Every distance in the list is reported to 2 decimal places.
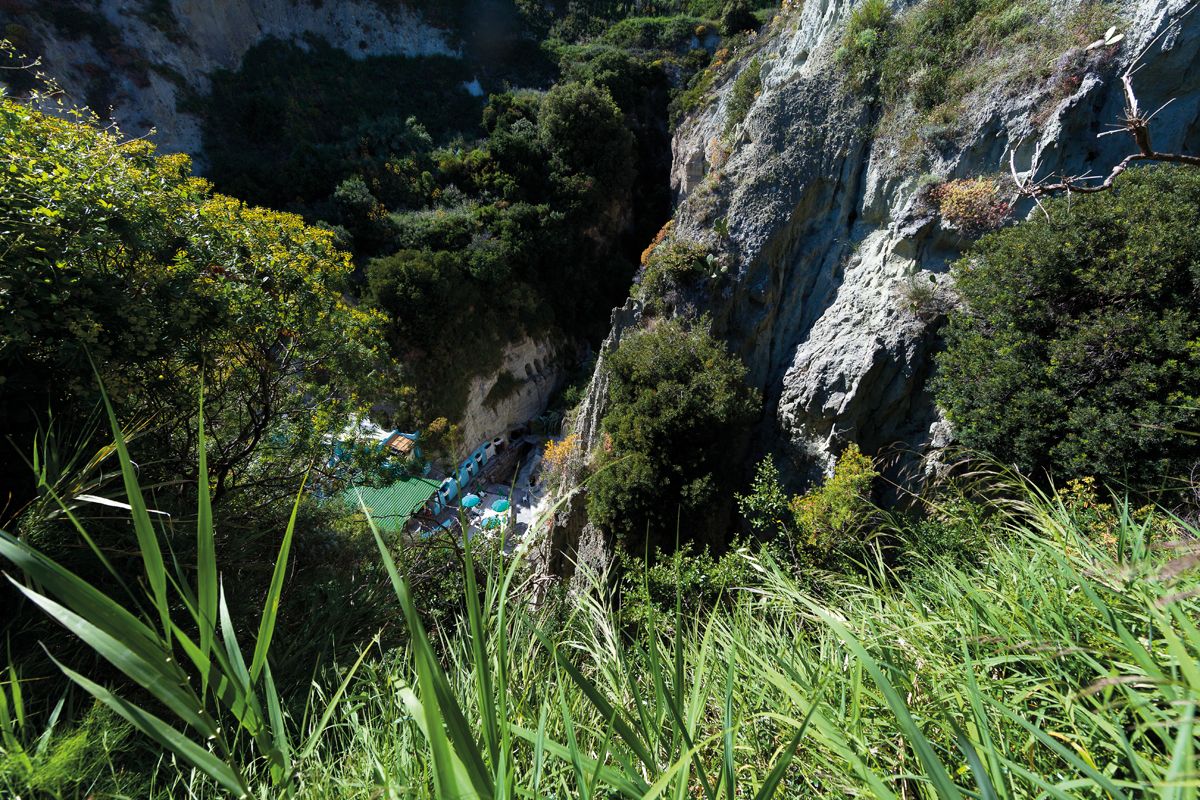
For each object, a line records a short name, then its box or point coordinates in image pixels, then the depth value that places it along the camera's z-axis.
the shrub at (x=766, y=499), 6.06
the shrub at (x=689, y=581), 4.93
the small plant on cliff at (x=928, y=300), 7.86
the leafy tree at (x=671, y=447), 7.86
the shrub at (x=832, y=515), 5.32
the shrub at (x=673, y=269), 10.50
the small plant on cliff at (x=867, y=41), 9.82
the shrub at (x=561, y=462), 10.38
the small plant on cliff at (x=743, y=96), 13.18
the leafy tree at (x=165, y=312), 3.09
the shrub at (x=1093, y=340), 4.77
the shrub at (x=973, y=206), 7.51
